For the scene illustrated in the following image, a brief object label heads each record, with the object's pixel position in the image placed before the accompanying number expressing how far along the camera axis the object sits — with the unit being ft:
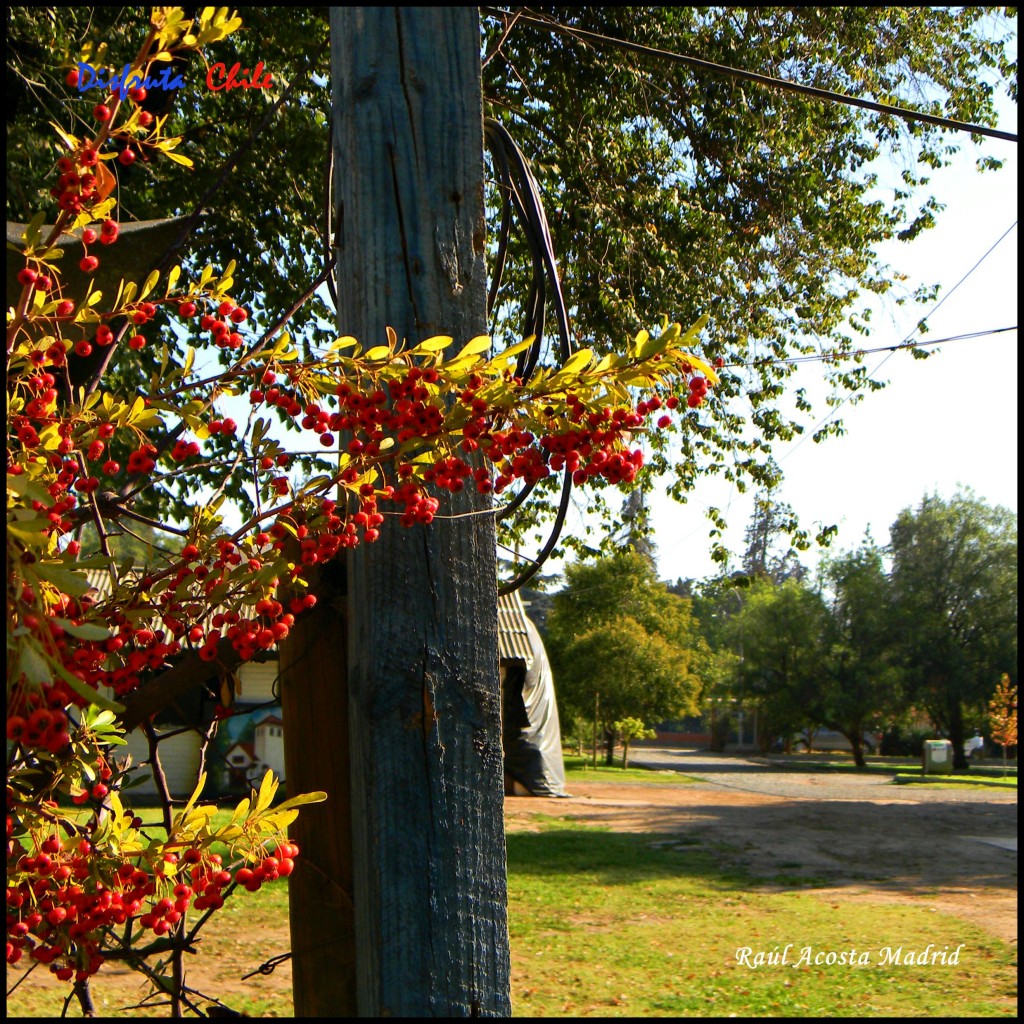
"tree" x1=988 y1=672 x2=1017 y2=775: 82.84
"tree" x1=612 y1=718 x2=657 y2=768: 97.35
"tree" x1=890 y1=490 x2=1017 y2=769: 121.90
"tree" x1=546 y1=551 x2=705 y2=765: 96.37
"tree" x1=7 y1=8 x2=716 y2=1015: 4.58
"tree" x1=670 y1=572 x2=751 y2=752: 146.51
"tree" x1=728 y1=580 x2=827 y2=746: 135.44
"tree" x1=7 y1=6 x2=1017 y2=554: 21.99
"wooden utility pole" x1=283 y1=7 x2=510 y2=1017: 5.24
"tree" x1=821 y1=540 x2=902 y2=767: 125.59
